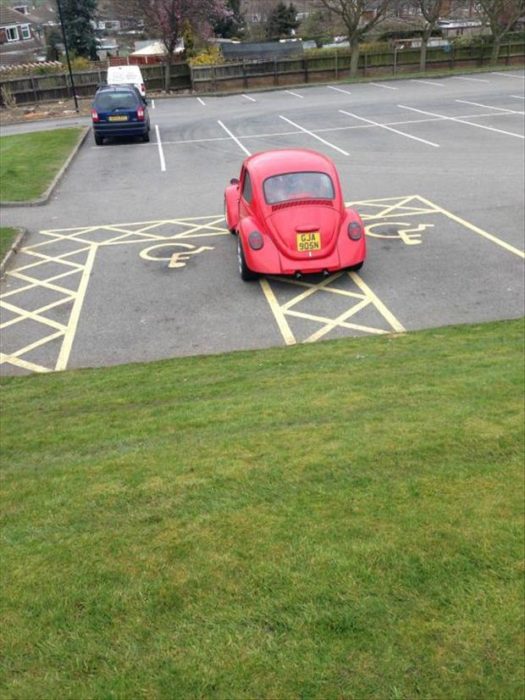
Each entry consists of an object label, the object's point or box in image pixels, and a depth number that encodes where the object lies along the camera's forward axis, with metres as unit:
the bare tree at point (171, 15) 39.12
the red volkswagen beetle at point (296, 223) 9.32
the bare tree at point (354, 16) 39.78
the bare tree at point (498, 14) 42.00
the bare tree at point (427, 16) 40.56
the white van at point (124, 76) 33.91
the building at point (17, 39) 36.61
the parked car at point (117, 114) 22.12
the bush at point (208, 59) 41.50
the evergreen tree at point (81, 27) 49.84
